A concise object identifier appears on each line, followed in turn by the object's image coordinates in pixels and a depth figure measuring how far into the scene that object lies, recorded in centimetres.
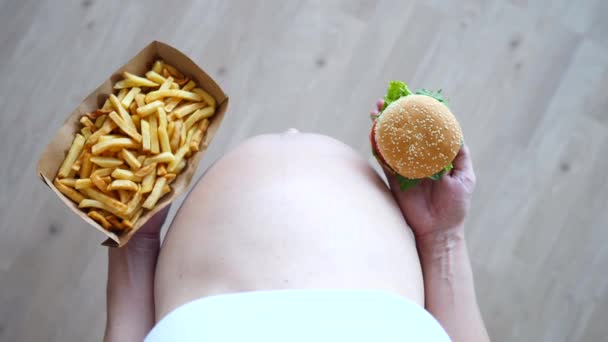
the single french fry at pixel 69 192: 121
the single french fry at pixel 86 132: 125
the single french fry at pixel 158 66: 136
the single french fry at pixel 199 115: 130
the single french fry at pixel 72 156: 123
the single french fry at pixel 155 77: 131
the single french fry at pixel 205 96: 135
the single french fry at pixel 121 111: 123
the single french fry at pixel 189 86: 134
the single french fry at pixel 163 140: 122
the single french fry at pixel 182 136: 127
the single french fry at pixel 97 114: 124
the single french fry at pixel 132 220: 120
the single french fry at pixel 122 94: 129
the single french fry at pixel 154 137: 121
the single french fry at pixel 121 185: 116
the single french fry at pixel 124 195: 120
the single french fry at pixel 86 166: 121
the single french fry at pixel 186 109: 127
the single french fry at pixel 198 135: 128
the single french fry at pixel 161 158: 121
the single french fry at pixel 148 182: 121
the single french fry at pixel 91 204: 119
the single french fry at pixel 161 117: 122
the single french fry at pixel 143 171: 121
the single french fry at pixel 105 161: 119
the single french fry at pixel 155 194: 122
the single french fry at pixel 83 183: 119
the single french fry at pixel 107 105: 127
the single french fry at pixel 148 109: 122
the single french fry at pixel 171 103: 126
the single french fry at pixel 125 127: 121
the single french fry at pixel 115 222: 121
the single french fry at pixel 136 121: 123
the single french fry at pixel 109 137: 120
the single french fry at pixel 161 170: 123
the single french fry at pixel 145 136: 121
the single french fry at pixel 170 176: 124
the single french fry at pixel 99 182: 117
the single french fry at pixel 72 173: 123
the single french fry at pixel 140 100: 126
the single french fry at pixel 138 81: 128
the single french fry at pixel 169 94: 125
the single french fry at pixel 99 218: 120
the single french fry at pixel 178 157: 125
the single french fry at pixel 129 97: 125
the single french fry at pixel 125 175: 118
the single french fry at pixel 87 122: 124
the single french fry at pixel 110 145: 118
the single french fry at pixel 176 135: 125
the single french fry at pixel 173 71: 136
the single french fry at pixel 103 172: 119
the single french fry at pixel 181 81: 135
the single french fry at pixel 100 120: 126
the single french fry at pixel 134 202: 119
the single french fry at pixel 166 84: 129
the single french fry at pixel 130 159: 121
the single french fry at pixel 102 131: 122
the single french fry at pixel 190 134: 128
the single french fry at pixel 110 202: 118
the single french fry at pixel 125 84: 129
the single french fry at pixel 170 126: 125
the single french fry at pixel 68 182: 121
